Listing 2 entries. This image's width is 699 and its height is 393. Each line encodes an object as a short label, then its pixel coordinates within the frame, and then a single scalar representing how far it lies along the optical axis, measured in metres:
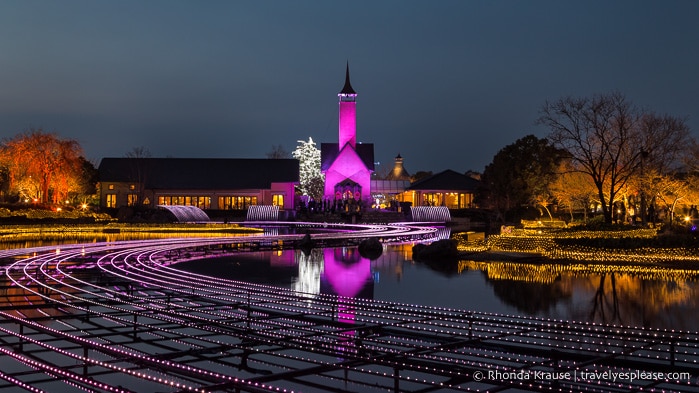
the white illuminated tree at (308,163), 88.96
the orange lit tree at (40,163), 61.09
